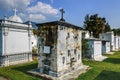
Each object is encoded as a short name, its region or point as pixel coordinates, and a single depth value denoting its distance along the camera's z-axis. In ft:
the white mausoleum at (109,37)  79.23
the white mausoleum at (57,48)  21.91
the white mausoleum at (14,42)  29.79
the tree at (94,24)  103.89
